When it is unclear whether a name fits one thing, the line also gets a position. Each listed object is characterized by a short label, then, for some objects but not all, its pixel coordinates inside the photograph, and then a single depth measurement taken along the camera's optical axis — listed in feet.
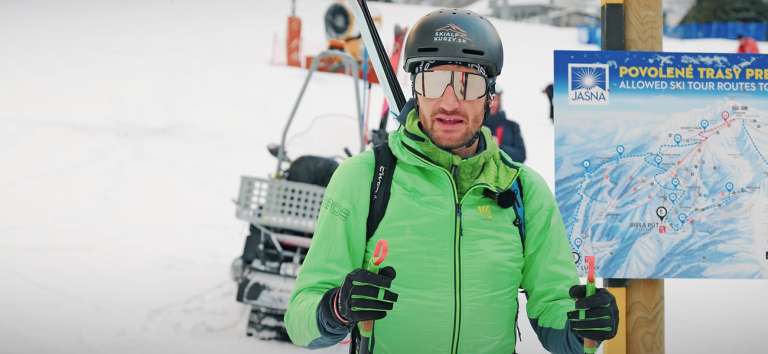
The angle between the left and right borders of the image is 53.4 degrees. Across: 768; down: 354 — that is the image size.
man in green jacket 6.78
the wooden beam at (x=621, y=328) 12.05
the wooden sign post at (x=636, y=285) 11.79
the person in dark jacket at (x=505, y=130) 22.21
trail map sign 11.73
